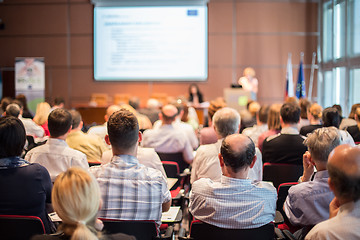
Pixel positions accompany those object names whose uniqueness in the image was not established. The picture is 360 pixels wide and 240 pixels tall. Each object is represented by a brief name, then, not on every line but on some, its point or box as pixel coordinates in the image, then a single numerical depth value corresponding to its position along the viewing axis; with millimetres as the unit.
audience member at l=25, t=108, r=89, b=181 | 3133
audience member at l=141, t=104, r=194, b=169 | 4582
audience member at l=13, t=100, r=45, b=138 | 5414
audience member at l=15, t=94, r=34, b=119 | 6976
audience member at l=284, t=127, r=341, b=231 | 2268
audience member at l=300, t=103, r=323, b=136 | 4742
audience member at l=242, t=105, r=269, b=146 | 5082
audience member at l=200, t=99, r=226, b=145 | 4625
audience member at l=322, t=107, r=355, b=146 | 4273
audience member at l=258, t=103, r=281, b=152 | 4551
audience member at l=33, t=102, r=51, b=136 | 5918
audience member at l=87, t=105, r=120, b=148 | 4880
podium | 9211
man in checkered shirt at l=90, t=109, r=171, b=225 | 2256
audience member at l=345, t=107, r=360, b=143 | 4530
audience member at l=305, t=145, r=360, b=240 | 1588
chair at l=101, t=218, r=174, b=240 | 2072
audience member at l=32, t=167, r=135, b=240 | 1348
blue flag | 9519
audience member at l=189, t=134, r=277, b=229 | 2158
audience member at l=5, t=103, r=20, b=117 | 5219
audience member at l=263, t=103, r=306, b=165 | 3744
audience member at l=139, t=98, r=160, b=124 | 7171
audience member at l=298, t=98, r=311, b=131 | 5625
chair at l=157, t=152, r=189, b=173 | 4484
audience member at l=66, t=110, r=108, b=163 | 4051
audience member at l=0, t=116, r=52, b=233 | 2273
